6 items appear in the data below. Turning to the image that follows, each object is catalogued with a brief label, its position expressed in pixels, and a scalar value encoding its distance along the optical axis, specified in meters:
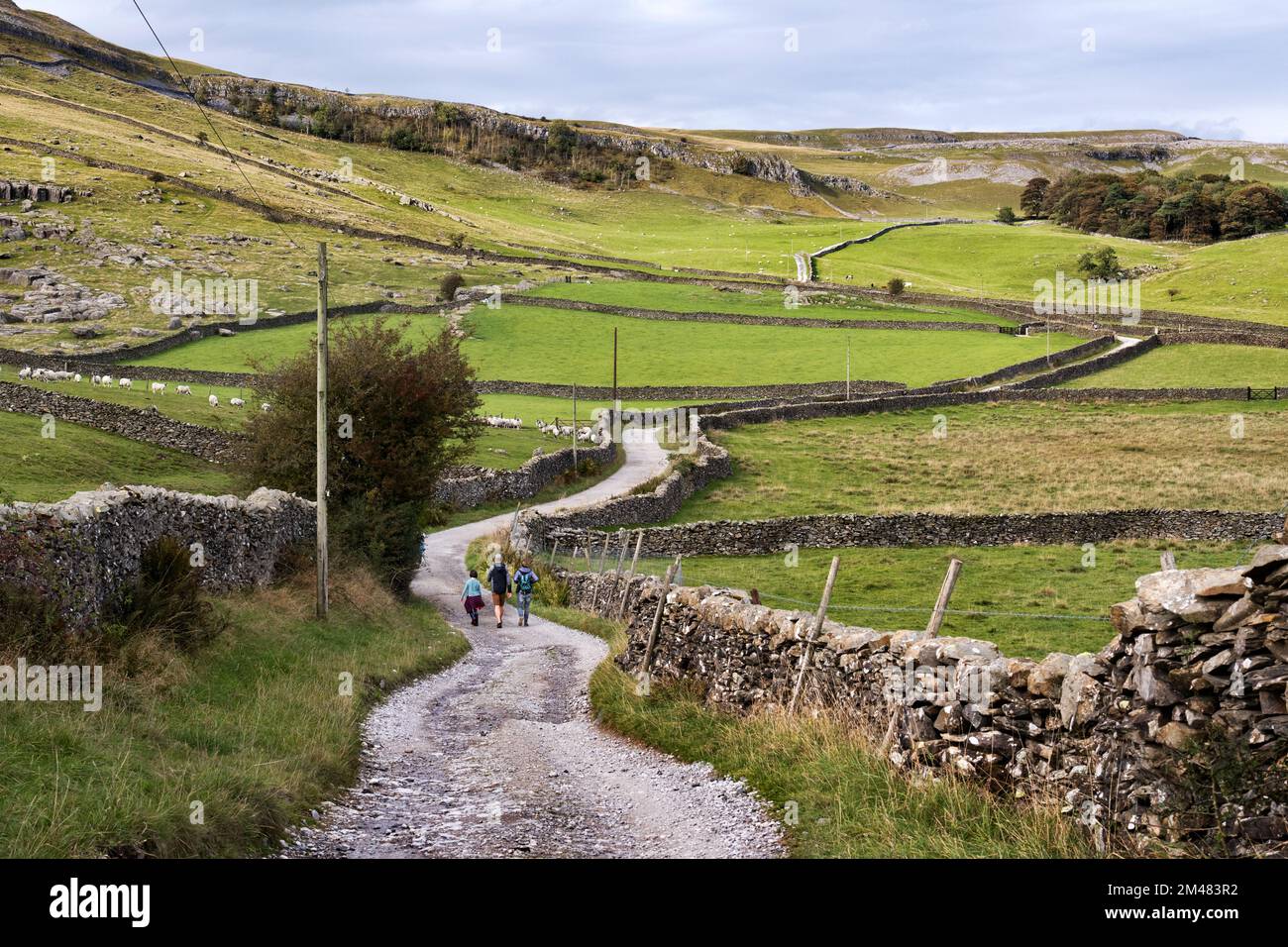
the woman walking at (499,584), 27.92
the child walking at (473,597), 28.12
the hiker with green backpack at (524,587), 28.03
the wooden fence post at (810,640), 12.03
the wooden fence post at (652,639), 16.06
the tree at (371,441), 26.27
